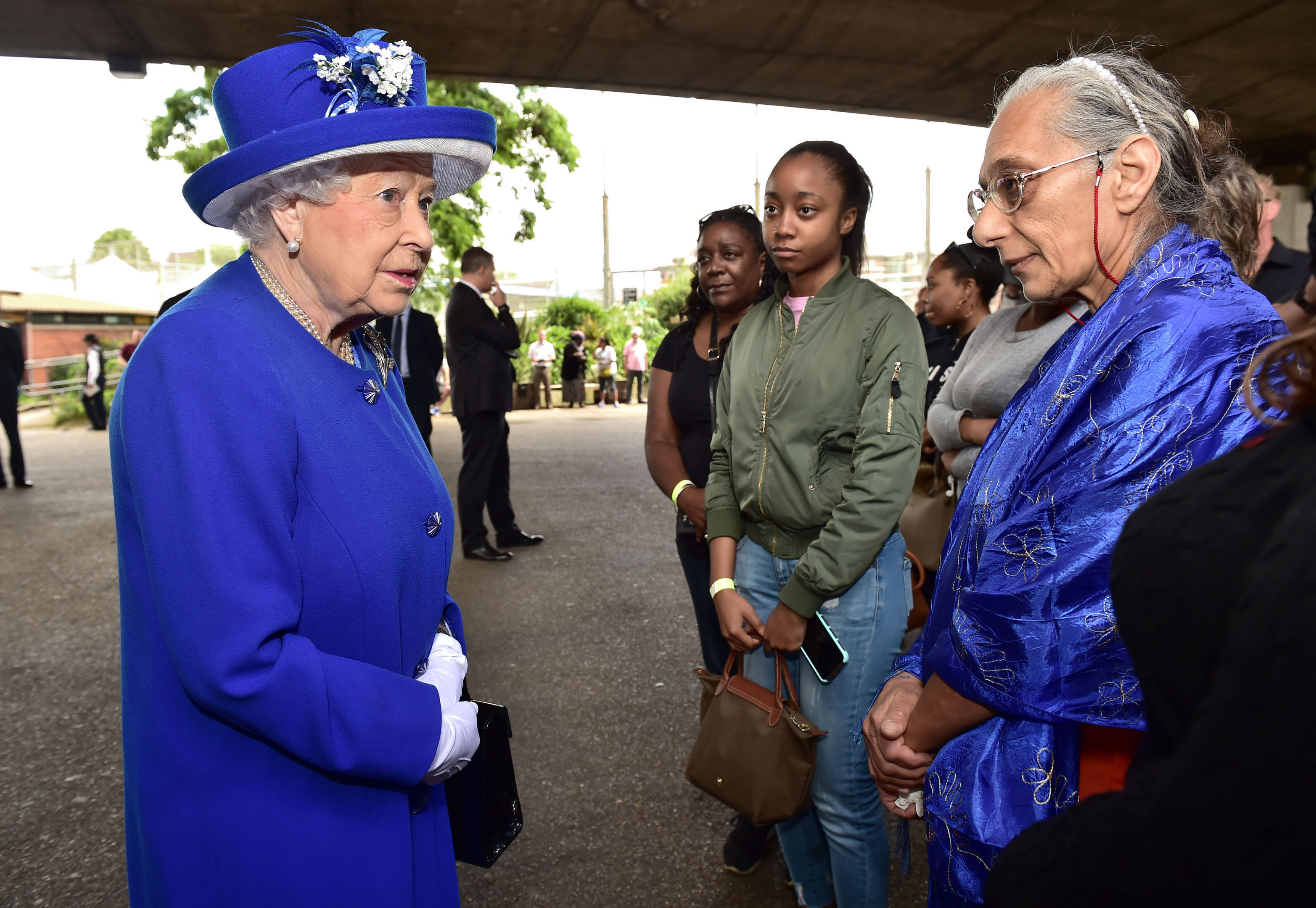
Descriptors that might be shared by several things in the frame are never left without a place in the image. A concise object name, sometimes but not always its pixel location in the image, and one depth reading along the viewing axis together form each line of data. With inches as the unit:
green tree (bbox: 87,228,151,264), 2244.1
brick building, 1339.8
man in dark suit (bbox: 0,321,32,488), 406.0
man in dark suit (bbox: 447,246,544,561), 258.4
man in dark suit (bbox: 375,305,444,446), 233.3
